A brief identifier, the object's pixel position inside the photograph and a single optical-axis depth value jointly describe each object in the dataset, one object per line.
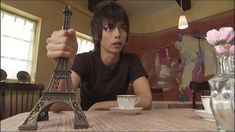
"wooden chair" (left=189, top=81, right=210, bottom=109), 2.15
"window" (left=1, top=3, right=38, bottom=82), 2.99
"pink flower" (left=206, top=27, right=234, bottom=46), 0.36
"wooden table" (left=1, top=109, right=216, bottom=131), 0.46
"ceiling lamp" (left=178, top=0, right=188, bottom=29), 3.22
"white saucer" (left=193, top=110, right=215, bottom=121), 0.62
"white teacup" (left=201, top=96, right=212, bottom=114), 0.66
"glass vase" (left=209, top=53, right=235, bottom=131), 0.35
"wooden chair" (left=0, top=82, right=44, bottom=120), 1.58
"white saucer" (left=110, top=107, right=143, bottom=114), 0.73
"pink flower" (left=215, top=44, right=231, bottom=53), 0.37
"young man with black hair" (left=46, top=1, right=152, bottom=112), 1.22
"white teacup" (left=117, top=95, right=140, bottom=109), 0.80
